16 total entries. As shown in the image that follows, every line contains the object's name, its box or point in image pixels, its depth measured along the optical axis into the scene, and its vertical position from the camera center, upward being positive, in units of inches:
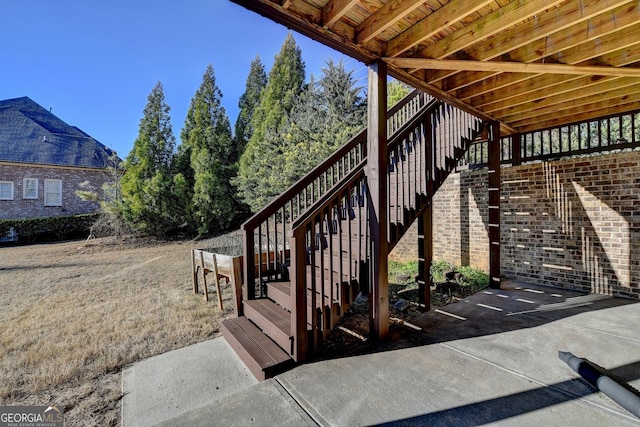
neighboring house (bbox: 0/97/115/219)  526.6 +108.8
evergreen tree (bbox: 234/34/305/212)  395.5 +157.4
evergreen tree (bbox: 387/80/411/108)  431.2 +204.0
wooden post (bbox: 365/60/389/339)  101.4 +9.3
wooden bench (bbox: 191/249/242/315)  131.1 -25.3
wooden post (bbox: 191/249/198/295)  179.9 -32.2
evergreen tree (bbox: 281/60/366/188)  330.4 +136.3
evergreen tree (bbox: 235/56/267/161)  572.7 +261.4
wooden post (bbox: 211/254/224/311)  146.6 -29.8
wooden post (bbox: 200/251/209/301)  164.2 -31.6
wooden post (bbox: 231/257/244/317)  127.0 -28.4
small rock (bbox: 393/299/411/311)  138.4 -41.5
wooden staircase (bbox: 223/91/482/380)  87.5 -11.1
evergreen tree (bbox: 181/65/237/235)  471.5 +113.5
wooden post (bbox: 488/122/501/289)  169.2 +9.2
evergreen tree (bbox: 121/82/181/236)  434.6 +71.4
